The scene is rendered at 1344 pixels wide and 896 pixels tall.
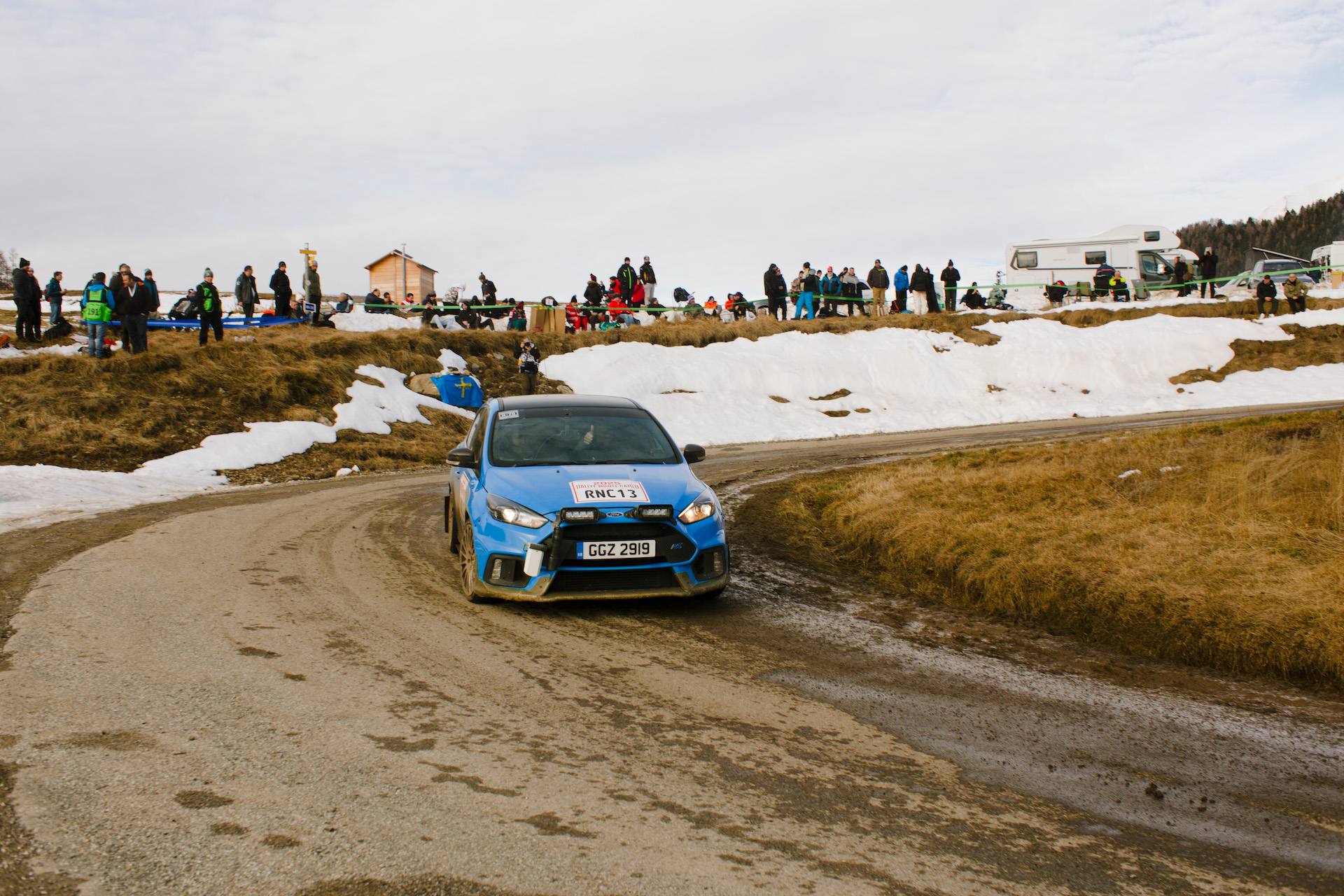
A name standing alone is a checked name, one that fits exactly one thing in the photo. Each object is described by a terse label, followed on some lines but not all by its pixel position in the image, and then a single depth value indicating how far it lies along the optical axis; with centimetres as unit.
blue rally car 604
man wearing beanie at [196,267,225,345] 1961
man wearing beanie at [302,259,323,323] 2456
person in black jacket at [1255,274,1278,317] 3022
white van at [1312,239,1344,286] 3650
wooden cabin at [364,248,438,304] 5191
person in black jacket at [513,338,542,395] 2339
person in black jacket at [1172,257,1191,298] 3588
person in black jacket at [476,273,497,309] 3098
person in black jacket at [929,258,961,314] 3362
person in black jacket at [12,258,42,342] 1880
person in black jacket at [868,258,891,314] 3195
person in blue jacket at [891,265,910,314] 3372
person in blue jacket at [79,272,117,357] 1761
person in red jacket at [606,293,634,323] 3059
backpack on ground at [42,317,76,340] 2093
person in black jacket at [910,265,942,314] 3284
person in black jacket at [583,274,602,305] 3148
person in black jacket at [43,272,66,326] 2097
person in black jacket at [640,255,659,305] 3133
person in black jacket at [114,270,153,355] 1822
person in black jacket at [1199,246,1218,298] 3325
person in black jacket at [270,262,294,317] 2358
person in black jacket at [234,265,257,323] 2245
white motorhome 3659
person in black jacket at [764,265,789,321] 3067
